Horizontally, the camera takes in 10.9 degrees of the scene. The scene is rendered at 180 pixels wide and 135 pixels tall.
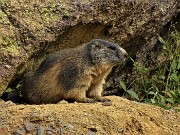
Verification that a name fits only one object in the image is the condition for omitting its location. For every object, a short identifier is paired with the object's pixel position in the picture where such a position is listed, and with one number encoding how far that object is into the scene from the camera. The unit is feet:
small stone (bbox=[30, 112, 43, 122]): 34.07
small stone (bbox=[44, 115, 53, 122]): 34.17
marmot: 40.96
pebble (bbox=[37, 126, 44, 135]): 33.45
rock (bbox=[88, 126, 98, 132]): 34.38
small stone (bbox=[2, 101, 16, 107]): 36.76
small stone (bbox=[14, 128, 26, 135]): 33.24
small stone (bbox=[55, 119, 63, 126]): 34.04
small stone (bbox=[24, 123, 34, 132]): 33.55
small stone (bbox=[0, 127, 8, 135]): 33.22
